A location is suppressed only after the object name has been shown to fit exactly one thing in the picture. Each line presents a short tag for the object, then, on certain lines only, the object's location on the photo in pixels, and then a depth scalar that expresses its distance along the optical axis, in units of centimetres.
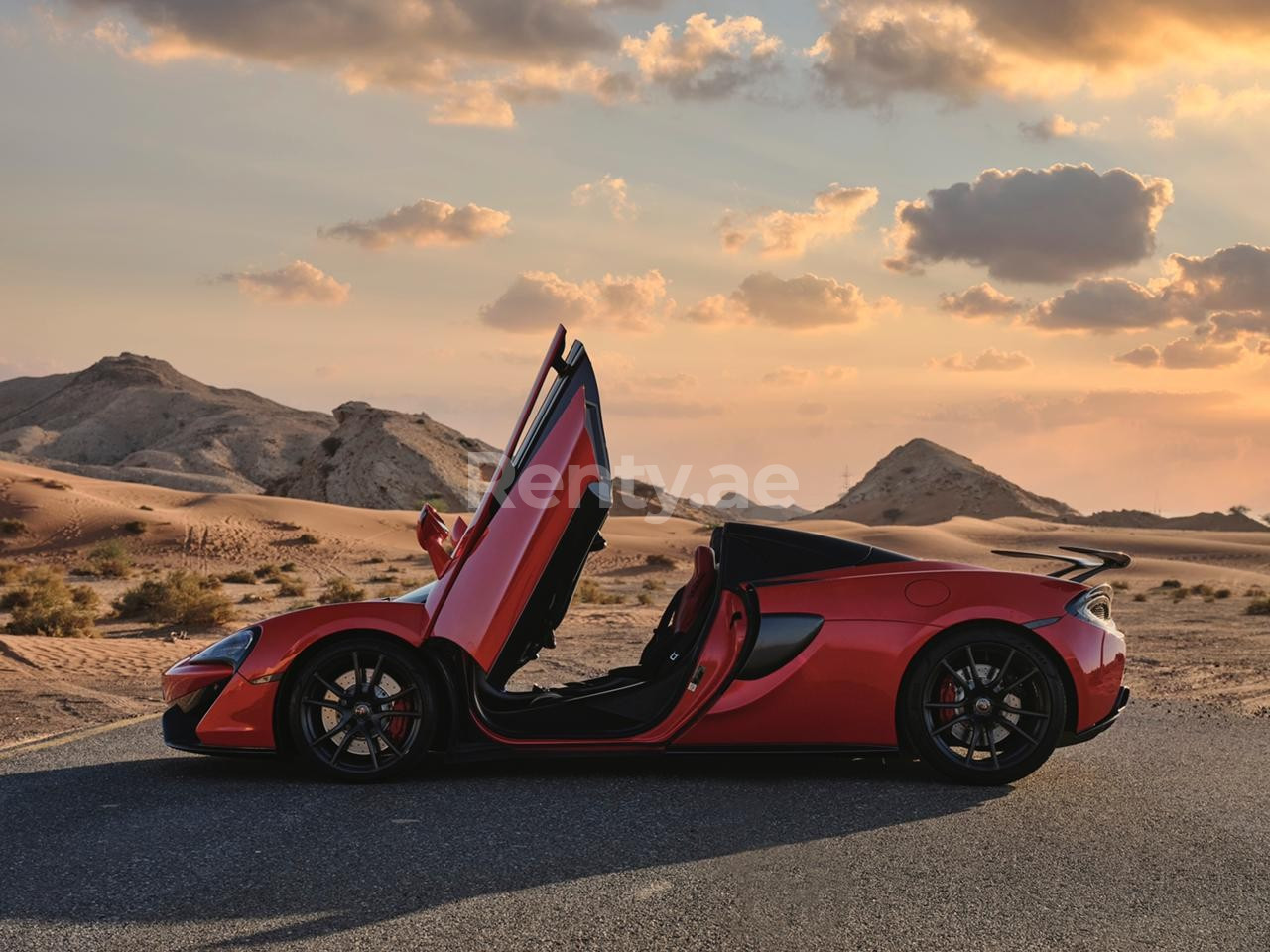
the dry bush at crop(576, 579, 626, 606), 2756
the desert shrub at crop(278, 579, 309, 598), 2984
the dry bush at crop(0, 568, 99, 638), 1920
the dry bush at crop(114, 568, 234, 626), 2123
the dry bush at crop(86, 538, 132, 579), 3506
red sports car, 677
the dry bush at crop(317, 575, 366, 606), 2684
